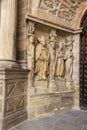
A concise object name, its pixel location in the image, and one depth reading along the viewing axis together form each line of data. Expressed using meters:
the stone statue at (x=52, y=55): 3.72
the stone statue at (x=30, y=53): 3.27
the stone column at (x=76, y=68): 4.07
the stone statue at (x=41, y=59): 3.46
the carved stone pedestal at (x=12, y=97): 2.71
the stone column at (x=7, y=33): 2.93
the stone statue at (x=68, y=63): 4.07
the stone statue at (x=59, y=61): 3.91
